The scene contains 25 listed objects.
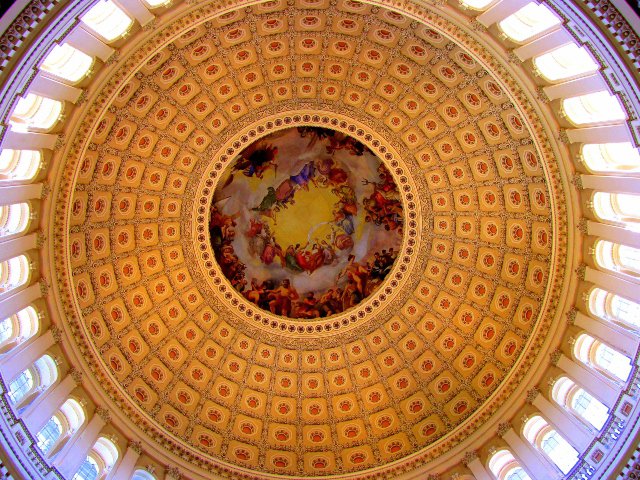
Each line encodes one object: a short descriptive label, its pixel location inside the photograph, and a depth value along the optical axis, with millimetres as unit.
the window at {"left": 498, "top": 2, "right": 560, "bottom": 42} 17156
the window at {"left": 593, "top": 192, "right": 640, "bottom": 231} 18922
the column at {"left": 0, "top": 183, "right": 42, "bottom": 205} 17500
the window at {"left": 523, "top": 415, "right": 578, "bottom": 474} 20248
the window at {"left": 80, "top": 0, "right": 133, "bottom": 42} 17719
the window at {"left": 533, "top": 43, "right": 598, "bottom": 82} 17375
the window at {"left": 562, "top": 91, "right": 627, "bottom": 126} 17422
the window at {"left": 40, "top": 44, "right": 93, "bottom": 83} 17766
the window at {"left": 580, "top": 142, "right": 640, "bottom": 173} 18125
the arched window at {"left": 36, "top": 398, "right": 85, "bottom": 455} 19359
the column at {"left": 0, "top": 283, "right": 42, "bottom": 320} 18430
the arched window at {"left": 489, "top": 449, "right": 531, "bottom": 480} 21922
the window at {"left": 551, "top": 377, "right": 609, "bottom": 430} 19750
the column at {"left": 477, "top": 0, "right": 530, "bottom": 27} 17000
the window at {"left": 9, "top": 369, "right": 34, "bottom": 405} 18625
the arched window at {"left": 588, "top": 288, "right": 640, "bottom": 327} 19497
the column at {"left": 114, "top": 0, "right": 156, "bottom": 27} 17641
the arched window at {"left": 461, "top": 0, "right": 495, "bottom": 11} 18289
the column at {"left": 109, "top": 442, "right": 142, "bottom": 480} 21359
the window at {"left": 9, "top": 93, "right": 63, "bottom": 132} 17677
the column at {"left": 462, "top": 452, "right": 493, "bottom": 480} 22750
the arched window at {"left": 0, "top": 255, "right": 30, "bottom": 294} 19422
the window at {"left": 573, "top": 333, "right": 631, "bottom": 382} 19516
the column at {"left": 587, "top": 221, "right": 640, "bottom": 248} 18266
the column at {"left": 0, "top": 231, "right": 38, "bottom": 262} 18484
